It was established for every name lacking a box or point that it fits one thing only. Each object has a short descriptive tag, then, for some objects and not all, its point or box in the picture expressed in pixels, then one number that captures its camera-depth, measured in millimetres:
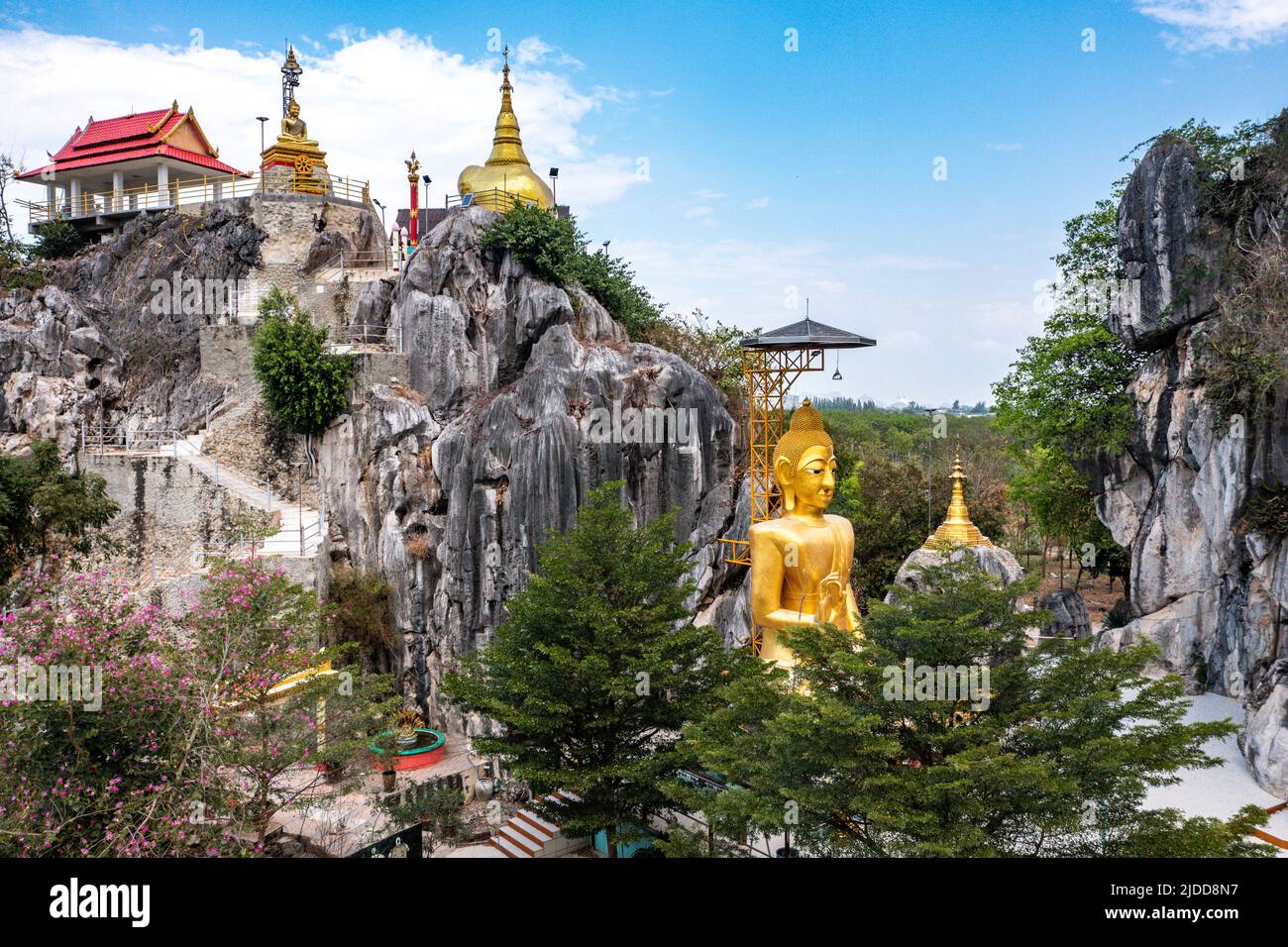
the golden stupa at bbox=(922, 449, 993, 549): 16734
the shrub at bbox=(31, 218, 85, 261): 28984
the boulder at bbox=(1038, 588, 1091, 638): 20000
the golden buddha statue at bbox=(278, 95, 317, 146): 28234
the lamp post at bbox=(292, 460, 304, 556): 21688
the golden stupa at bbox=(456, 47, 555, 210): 25641
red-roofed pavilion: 28952
